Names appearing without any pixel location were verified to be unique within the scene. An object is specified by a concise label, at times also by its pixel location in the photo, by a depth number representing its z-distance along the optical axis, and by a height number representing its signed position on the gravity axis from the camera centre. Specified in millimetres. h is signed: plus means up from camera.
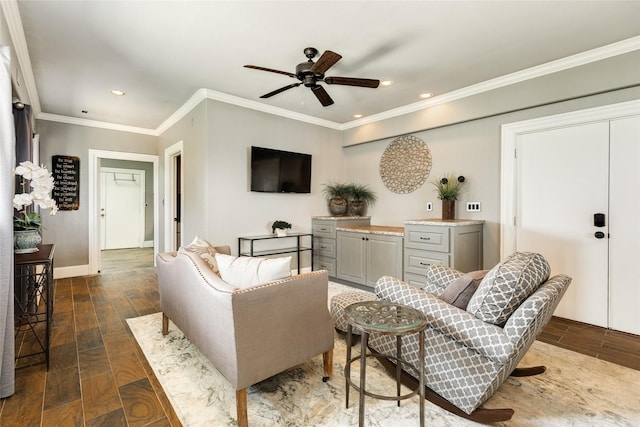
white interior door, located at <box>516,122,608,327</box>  2898 +60
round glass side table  1388 -537
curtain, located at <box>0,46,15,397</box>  1682 -115
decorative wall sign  4641 +433
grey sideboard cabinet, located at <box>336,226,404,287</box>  3791 -574
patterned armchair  1478 -614
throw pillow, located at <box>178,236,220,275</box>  2132 -318
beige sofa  1498 -625
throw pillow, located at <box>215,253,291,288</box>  1679 -352
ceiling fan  2445 +1152
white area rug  1618 -1121
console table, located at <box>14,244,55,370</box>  2096 -902
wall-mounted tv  4148 +578
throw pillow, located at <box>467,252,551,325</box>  1542 -409
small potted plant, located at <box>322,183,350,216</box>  4865 +231
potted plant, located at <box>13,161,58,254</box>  2246 +53
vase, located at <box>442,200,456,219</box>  3791 +28
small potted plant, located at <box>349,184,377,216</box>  4922 +195
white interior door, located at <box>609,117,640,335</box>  2717 -127
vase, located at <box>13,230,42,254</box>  2283 -251
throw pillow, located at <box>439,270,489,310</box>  1807 -487
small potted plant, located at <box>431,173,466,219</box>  3775 +219
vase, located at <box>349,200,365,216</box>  4938 +60
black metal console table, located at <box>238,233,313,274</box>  4059 -517
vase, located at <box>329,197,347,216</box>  4859 +90
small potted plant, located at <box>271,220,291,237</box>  4289 -246
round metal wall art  4238 +696
